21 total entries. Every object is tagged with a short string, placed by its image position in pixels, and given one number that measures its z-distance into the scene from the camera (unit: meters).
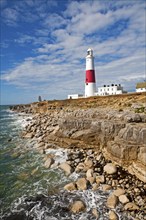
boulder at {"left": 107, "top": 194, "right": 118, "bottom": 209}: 5.86
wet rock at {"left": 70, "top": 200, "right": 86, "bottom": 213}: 5.83
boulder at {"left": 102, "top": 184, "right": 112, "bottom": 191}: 6.71
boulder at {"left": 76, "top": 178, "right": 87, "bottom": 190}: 6.92
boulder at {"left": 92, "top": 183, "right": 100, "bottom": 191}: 6.83
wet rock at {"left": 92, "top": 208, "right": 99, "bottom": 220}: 5.53
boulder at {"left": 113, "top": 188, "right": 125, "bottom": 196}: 6.20
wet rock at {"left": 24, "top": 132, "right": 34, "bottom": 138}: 15.13
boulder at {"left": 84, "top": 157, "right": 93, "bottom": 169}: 8.40
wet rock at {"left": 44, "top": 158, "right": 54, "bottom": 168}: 9.13
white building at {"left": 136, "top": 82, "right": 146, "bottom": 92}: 35.65
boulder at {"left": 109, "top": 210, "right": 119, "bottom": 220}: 5.37
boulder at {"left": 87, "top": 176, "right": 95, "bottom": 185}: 7.21
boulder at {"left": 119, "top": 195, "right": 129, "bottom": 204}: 5.89
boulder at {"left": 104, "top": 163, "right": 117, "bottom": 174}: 7.58
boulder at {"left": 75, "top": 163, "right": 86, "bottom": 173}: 8.25
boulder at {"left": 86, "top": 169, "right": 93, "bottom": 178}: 7.58
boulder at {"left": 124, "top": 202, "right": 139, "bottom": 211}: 5.60
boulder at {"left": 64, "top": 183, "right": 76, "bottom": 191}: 6.93
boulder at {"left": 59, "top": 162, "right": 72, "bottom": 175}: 8.25
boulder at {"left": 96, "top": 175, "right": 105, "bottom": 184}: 7.15
